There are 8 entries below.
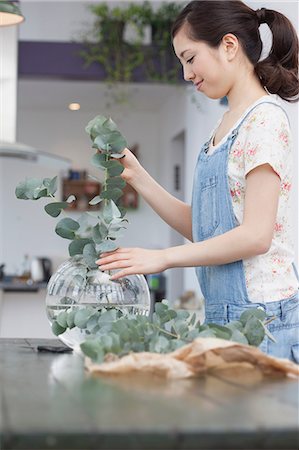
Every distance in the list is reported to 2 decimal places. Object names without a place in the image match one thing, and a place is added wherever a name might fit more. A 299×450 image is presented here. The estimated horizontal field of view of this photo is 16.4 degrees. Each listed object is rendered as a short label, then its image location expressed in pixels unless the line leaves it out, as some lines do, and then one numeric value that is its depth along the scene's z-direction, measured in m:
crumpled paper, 1.65
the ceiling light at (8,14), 4.39
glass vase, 2.16
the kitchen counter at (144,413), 1.21
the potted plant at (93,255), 2.17
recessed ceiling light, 14.30
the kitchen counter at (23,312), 9.61
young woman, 2.29
